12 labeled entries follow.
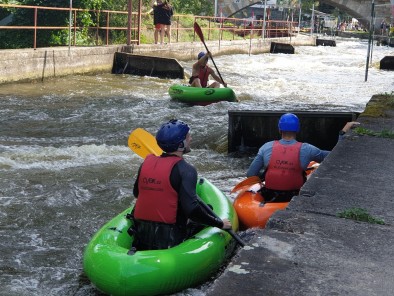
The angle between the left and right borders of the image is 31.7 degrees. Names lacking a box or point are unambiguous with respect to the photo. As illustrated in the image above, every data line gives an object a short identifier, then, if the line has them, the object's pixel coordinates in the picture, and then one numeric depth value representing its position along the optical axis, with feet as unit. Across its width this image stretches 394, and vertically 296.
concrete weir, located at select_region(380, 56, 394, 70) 77.36
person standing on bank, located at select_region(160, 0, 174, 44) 64.54
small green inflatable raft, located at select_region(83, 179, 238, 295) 13.66
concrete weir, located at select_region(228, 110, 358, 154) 28.81
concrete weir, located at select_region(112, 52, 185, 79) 56.34
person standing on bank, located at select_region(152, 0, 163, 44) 64.64
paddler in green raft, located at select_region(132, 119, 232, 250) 14.61
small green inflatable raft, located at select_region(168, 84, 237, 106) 41.81
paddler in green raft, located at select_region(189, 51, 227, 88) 43.98
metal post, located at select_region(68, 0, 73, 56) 52.22
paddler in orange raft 18.79
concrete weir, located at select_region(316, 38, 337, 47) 131.13
